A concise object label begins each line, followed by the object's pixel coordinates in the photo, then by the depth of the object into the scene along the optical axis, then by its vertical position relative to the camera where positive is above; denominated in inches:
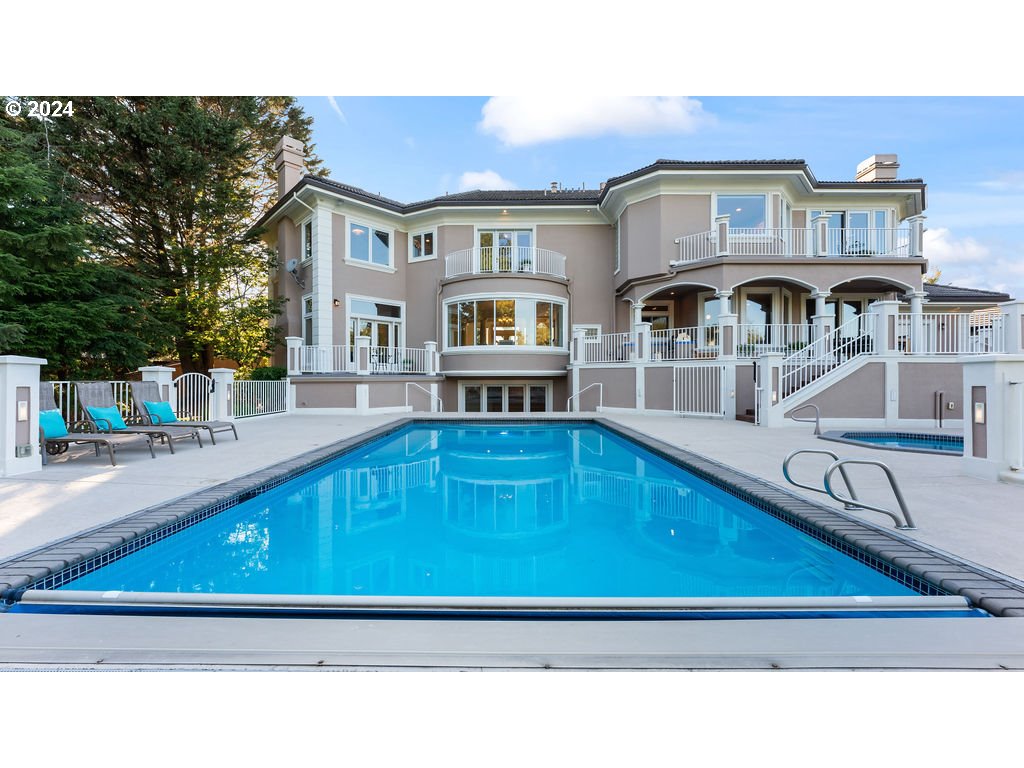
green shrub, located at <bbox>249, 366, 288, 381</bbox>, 597.6 +9.1
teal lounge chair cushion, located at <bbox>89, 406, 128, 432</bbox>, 293.6 -20.6
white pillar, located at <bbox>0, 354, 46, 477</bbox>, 233.8 -15.6
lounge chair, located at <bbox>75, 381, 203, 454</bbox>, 293.9 -18.5
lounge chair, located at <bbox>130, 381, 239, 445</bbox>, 333.7 -17.8
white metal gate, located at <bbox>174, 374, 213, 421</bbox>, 431.8 -11.0
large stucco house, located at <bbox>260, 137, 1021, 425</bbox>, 573.6 +120.9
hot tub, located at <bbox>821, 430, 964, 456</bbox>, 361.2 -45.7
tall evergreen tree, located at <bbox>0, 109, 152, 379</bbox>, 434.0 +95.0
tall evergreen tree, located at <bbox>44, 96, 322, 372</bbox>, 625.6 +228.4
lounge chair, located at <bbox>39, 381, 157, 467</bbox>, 260.5 -27.3
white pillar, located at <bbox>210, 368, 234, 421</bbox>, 442.0 -10.3
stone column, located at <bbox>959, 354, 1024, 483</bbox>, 211.3 -15.9
